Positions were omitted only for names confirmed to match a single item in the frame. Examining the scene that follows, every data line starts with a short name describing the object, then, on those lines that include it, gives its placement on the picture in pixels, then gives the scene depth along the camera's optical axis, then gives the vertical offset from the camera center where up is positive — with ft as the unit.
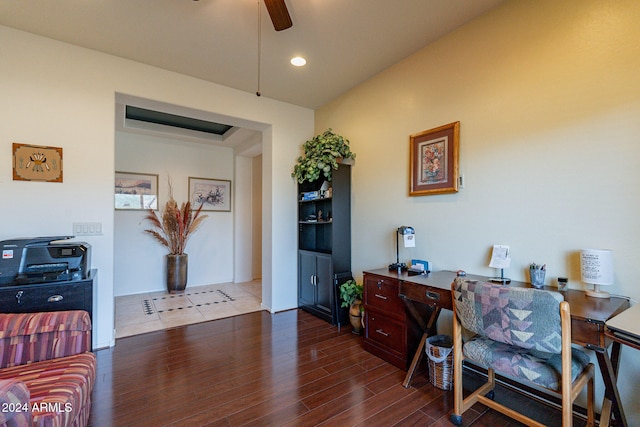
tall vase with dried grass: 15.64 -1.13
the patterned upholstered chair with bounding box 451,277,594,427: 4.45 -2.12
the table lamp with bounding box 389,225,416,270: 8.80 -0.74
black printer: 6.98 -1.17
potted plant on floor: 10.07 -3.15
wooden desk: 4.42 -1.87
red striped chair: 4.10 -2.62
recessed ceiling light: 9.48 +5.19
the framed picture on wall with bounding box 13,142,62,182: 8.04 +1.50
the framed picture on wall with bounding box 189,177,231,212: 17.11 +1.29
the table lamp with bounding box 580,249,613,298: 5.39 -1.04
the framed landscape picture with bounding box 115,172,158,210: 15.05 +1.28
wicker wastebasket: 6.83 -3.68
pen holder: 6.20 -1.37
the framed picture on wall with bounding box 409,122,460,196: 8.18 +1.63
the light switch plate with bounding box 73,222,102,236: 8.71 -0.43
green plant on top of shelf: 11.27 +2.40
